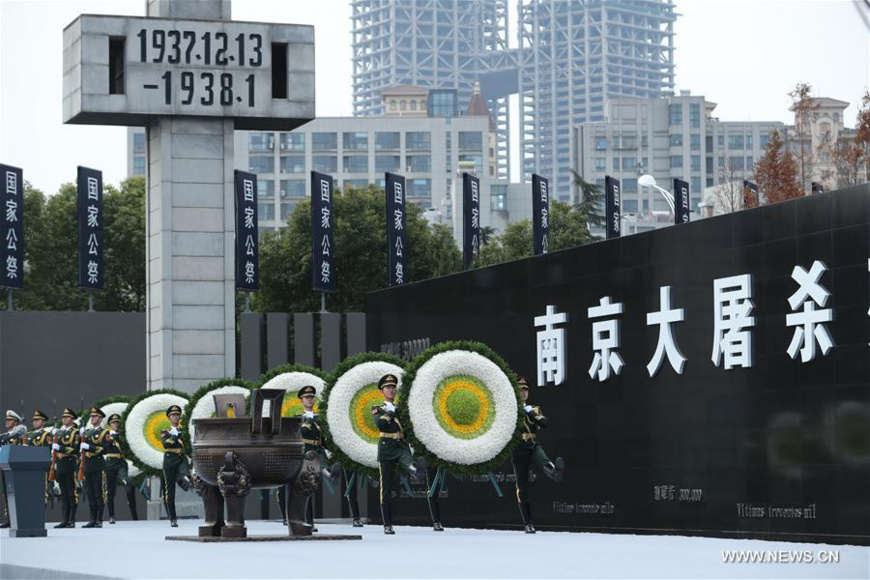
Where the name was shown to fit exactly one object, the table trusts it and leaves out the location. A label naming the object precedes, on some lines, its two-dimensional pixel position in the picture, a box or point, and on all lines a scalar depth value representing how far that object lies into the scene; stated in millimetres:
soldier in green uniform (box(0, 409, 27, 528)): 29078
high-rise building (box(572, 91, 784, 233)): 187000
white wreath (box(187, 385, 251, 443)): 29144
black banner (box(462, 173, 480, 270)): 45969
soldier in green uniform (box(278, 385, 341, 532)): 25312
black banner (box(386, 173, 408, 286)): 43969
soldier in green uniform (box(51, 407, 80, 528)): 29469
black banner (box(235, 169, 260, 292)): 40938
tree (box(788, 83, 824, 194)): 64938
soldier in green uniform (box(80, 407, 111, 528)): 29578
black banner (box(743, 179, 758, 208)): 52950
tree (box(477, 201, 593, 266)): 75312
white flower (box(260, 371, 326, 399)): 27469
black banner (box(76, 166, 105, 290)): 42406
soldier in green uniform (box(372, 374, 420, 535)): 23281
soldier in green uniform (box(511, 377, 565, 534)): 23312
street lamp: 48969
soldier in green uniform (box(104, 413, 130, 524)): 30094
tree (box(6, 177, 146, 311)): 71375
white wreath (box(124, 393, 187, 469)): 30984
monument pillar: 34719
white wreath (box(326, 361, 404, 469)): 25359
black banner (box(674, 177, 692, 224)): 50550
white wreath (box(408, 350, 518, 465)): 23500
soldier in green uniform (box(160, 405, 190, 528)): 29031
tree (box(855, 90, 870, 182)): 60250
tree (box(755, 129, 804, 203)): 69188
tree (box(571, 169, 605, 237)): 95500
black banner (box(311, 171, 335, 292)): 43188
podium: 24719
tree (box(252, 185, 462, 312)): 68000
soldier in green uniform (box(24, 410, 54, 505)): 30594
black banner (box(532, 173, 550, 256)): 45781
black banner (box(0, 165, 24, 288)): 41875
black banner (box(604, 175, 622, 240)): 49062
